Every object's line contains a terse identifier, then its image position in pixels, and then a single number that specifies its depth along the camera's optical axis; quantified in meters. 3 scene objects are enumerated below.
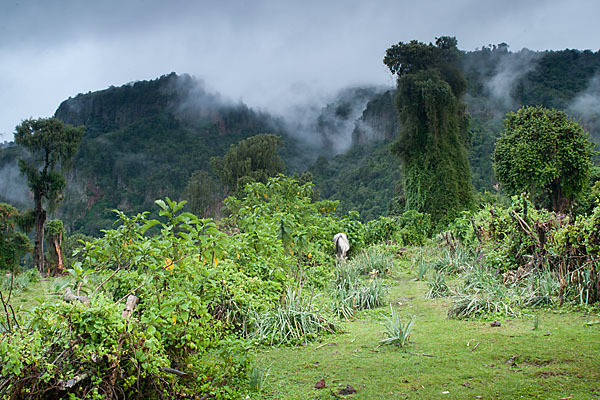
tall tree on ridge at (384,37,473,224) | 23.11
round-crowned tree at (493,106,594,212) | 17.05
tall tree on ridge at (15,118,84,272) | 20.05
